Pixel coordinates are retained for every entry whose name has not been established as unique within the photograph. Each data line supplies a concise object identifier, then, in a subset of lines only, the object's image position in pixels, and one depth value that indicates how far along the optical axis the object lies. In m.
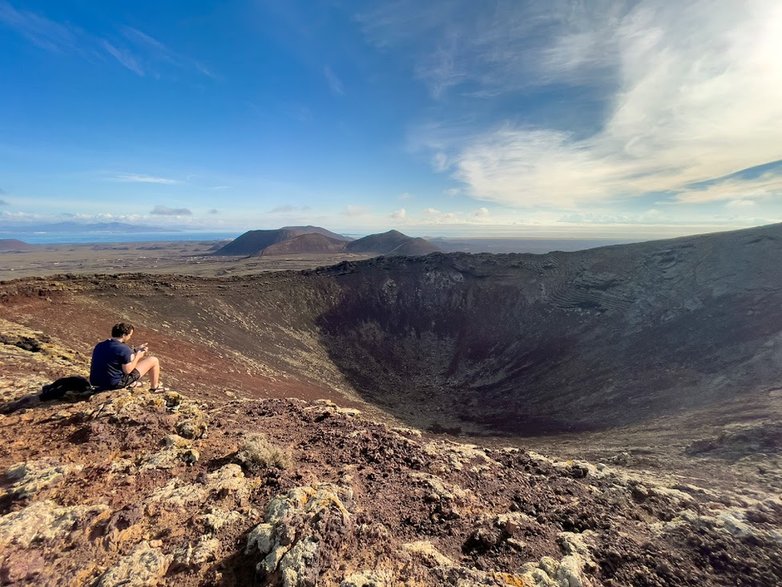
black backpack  6.82
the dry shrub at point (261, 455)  5.66
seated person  7.05
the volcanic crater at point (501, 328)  22.95
